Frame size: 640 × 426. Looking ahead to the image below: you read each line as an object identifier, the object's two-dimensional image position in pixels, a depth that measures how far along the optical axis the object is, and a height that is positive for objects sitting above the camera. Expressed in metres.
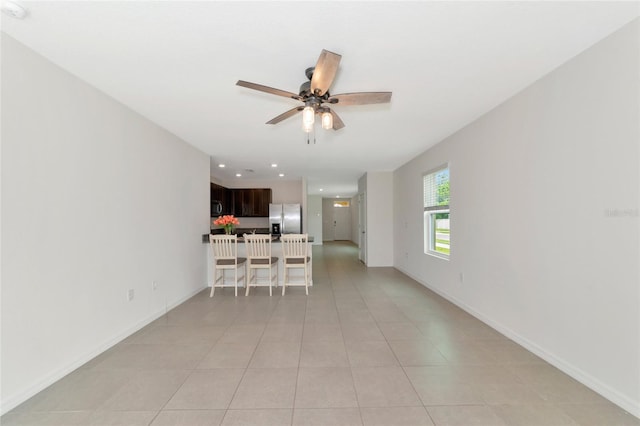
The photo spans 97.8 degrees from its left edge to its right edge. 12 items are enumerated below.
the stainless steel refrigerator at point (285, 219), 7.72 +0.01
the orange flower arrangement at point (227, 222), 4.76 -0.04
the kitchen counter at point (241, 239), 4.88 -0.35
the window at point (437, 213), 4.43 +0.10
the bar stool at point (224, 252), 4.48 -0.52
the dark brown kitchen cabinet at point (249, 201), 7.93 +0.53
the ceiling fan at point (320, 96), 1.87 +0.94
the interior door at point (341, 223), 14.48 -0.20
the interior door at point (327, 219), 14.16 +0.01
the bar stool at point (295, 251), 4.62 -0.54
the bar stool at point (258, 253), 4.54 -0.56
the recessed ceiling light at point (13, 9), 1.54 +1.20
